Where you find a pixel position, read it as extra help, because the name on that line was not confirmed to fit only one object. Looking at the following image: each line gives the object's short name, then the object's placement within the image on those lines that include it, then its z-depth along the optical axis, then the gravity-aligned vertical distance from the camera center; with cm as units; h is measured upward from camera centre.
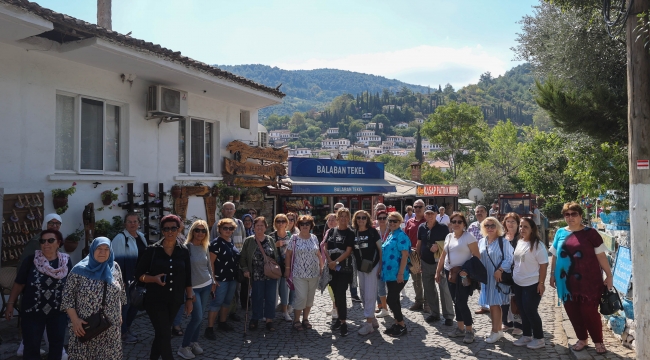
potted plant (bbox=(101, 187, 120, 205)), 776 -17
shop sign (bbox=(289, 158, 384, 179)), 1440 +62
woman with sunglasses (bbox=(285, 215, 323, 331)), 652 -111
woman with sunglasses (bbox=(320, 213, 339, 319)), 677 -86
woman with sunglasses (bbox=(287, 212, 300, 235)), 830 -65
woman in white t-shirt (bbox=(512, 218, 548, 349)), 565 -112
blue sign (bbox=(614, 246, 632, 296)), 594 -111
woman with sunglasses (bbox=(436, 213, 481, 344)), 605 -101
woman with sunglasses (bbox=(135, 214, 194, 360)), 479 -97
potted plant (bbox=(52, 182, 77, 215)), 693 -20
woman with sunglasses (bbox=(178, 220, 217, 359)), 549 -113
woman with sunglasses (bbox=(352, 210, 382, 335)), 636 -103
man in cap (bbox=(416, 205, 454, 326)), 694 -118
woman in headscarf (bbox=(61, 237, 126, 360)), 413 -103
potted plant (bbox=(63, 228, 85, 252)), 701 -84
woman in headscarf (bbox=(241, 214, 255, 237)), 768 -62
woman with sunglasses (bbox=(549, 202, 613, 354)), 530 -103
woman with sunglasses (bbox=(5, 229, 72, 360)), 462 -110
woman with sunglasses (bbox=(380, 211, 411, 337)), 630 -114
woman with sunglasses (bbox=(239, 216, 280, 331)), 659 -121
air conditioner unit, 857 +160
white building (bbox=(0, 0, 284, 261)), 647 +134
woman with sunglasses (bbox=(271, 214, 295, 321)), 694 -89
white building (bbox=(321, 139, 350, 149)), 19570 +1838
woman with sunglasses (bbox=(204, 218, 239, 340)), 629 -112
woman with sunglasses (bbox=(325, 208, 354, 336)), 637 -105
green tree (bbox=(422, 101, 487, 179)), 3444 +423
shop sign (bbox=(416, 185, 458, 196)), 2167 -18
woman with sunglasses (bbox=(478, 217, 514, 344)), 597 -105
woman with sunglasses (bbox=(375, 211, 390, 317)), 715 -150
